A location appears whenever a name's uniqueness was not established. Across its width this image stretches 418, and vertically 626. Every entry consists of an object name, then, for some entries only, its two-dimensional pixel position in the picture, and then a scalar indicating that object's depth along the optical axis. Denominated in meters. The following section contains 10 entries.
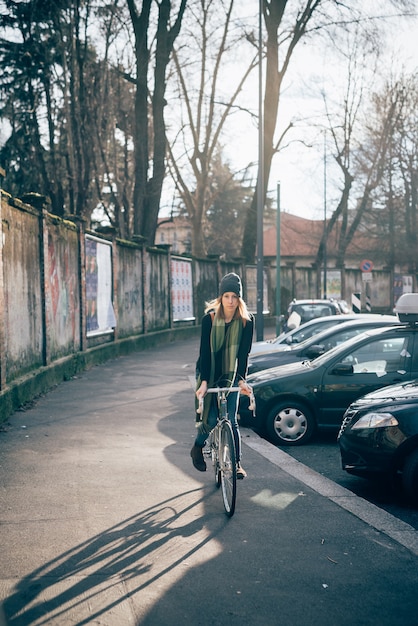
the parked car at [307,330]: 13.62
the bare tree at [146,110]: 25.92
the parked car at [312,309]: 19.14
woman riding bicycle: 6.48
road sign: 34.08
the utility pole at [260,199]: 21.25
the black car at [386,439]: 6.60
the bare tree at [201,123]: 32.06
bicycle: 5.92
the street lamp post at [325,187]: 39.73
